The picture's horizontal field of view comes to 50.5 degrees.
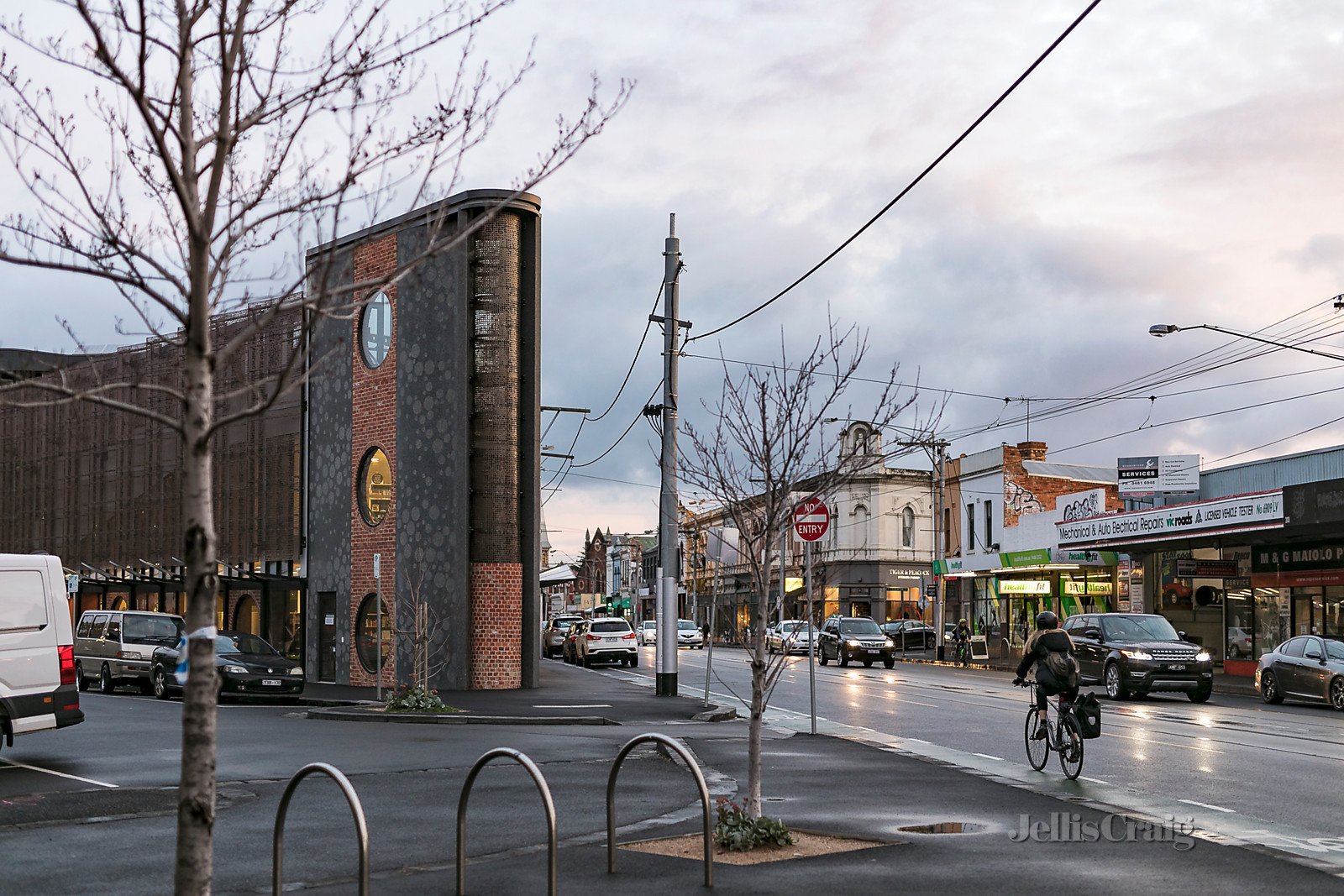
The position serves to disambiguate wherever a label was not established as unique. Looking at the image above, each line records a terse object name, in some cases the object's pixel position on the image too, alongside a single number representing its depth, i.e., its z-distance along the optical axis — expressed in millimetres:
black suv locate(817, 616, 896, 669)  45562
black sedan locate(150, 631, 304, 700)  27516
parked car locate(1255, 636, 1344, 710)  26500
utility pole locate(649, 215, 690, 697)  26344
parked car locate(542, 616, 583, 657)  58000
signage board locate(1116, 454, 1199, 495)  43500
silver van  30312
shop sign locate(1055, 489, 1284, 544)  35438
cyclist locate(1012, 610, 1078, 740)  14023
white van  15086
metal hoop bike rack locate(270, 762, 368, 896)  6746
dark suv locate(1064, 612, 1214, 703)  28047
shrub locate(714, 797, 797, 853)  9219
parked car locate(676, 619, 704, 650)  73125
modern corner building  30250
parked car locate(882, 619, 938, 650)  63906
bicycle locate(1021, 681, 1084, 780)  13742
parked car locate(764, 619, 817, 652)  59312
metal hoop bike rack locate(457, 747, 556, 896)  7312
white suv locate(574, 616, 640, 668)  47875
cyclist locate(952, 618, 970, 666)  51281
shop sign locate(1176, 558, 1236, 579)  40000
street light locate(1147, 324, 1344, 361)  28130
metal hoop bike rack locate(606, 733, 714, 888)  7941
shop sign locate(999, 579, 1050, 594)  51719
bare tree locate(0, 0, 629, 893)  5648
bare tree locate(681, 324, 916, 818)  10219
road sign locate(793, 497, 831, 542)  18594
